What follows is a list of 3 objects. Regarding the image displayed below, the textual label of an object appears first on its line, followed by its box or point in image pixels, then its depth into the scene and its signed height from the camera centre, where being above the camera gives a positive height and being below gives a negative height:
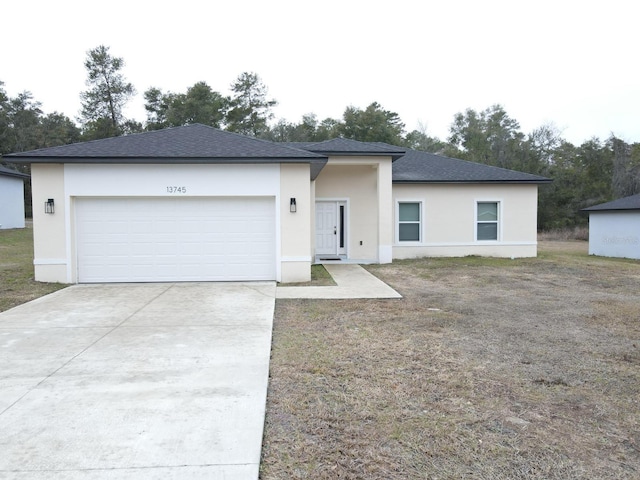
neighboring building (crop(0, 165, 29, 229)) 25.52 +1.46
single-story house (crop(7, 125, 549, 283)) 10.59 +0.30
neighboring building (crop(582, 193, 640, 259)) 18.64 -0.44
